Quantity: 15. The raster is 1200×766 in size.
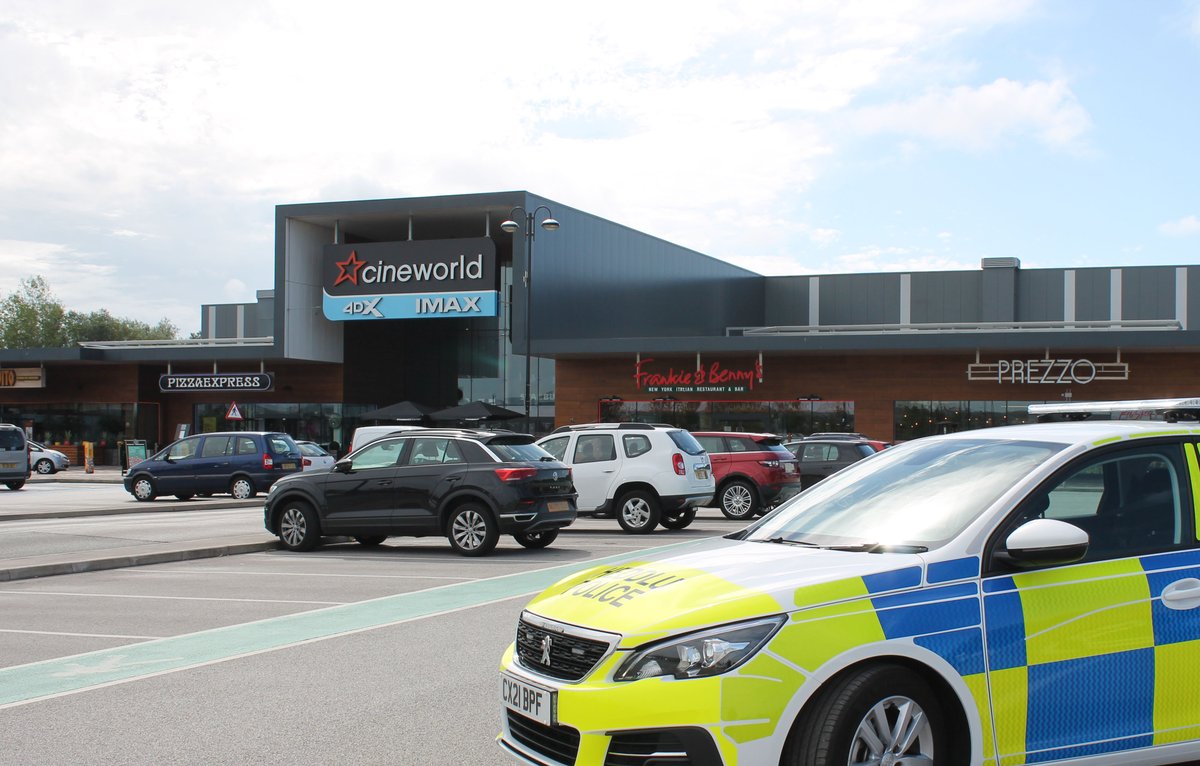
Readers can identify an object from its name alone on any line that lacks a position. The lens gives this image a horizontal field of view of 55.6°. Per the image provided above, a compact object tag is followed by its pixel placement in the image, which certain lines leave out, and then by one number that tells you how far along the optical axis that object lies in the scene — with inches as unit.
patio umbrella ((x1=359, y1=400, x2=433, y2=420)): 1566.2
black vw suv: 581.0
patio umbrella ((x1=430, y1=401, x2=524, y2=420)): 1453.0
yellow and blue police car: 155.1
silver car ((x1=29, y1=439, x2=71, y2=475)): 1667.1
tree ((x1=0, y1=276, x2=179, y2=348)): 4055.1
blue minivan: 1086.4
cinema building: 1408.7
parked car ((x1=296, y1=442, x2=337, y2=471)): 1157.6
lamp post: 1229.7
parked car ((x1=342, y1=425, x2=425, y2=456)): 1104.8
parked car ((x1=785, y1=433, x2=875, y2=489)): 933.2
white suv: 737.6
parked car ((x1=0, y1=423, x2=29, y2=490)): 1209.4
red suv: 856.3
